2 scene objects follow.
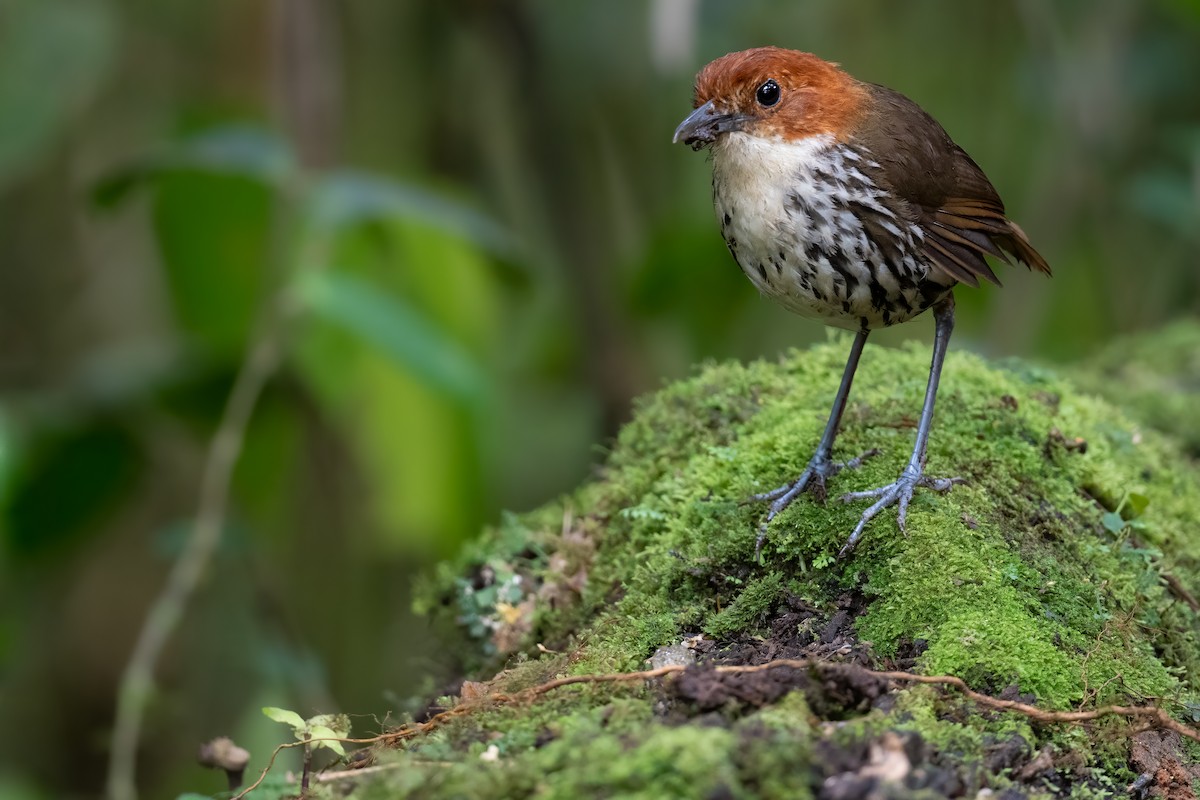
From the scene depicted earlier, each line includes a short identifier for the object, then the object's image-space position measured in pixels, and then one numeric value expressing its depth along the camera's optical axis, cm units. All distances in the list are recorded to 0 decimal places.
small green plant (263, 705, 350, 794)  593
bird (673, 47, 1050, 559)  604
